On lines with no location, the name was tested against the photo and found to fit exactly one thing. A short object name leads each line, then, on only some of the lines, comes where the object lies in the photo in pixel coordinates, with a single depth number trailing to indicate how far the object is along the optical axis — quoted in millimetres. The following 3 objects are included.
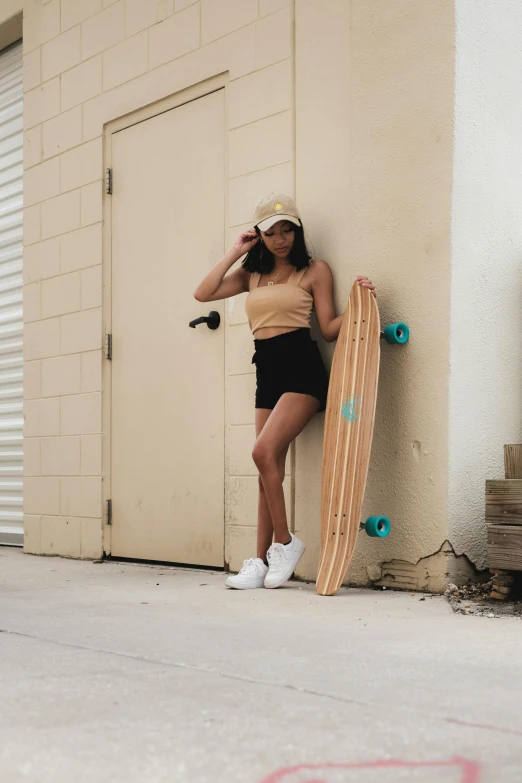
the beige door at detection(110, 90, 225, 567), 4523
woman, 3762
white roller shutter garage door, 6168
